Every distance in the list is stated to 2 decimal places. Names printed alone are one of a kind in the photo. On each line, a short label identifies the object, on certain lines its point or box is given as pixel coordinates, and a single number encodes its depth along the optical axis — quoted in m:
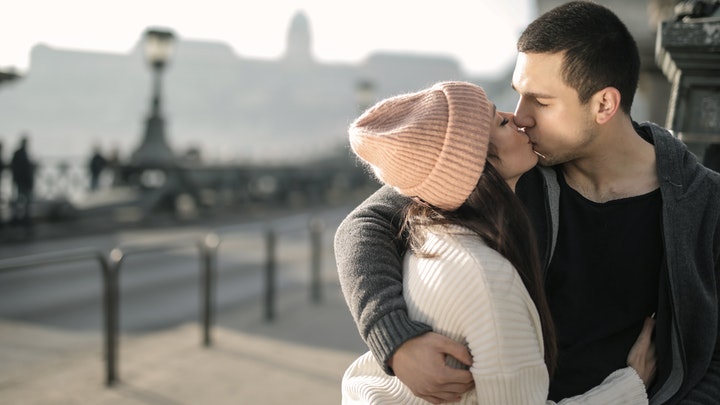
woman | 1.68
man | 2.05
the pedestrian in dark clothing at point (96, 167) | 17.97
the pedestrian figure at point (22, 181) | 13.79
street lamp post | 16.14
